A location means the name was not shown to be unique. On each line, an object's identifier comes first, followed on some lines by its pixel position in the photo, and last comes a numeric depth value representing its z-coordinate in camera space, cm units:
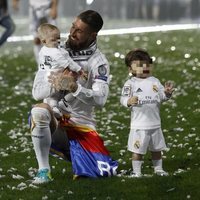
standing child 1734
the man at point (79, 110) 1715
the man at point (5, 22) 3925
